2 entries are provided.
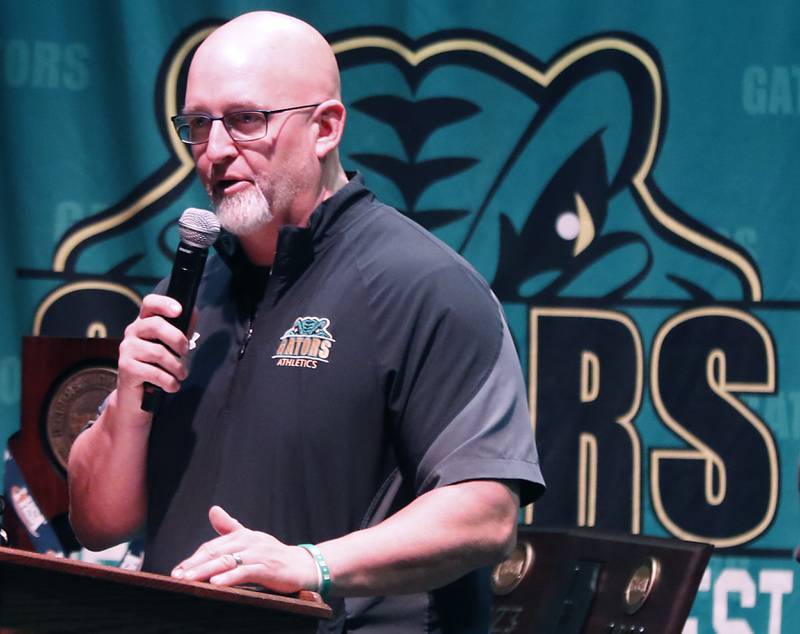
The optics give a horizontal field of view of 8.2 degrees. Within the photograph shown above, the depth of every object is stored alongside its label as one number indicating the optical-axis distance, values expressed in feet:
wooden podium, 20.29
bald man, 21.76
